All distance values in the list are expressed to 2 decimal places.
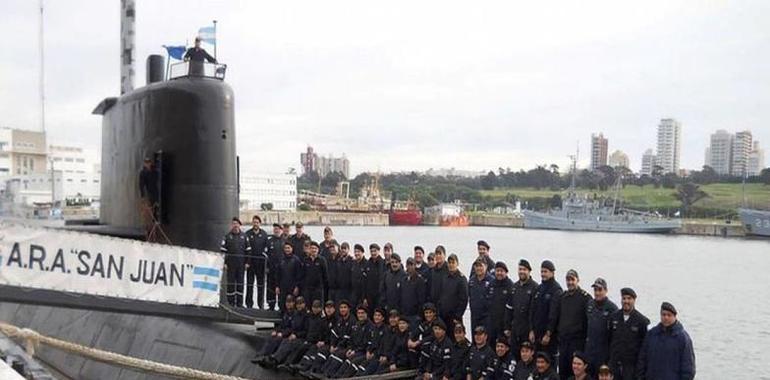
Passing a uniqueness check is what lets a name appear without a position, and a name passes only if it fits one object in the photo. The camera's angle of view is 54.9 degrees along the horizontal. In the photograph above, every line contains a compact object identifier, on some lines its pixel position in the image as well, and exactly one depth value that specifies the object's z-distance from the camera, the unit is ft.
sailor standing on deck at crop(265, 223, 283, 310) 37.93
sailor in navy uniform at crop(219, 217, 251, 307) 36.01
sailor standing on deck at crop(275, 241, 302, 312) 36.70
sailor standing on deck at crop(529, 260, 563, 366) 25.95
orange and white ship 360.48
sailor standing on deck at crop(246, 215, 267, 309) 37.96
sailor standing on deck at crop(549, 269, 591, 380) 25.18
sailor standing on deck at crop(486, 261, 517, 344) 27.96
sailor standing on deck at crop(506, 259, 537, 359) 26.86
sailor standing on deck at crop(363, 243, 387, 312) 34.45
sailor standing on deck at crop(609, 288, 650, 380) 23.26
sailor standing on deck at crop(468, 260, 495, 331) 29.22
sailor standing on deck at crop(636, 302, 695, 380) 21.77
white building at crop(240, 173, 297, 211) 354.33
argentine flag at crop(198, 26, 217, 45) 38.78
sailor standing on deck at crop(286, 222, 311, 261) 37.09
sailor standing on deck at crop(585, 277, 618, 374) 24.02
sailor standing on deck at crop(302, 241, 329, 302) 36.11
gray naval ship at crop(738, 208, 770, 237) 260.83
